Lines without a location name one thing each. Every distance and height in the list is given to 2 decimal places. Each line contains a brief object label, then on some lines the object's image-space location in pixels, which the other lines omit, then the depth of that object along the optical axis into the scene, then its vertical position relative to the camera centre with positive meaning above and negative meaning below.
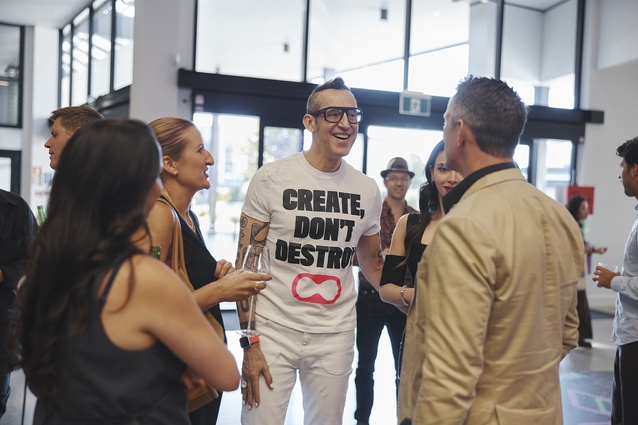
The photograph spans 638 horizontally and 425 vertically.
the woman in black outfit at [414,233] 2.26 -0.19
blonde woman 1.67 -0.15
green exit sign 7.78 +1.11
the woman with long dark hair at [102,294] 1.08 -0.23
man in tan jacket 1.21 -0.22
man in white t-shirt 2.12 -0.31
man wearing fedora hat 3.45 -0.90
